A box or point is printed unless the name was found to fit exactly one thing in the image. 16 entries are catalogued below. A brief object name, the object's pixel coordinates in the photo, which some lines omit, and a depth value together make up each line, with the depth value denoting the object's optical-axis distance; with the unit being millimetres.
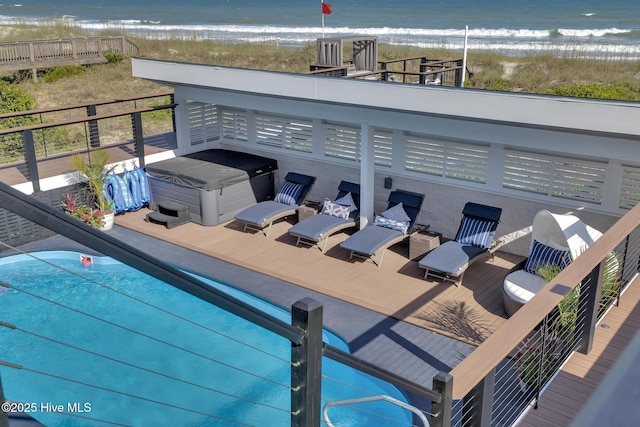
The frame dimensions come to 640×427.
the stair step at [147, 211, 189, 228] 14883
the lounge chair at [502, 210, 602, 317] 10141
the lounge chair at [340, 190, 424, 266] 12477
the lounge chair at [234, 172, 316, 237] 14164
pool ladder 3556
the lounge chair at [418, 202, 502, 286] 11484
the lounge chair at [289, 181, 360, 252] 13273
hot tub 14867
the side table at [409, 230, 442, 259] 12625
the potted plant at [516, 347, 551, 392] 7109
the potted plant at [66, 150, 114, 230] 14656
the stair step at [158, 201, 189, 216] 15133
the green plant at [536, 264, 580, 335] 7076
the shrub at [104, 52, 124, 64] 37750
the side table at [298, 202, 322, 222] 14439
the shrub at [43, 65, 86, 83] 34469
